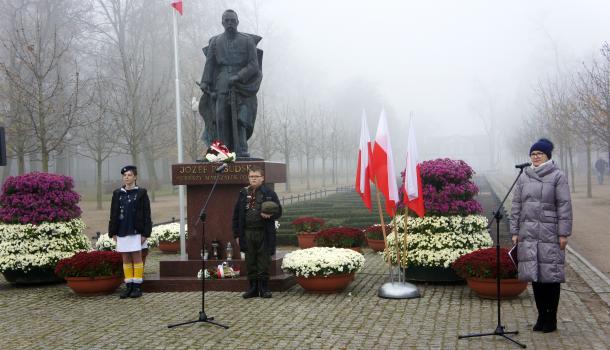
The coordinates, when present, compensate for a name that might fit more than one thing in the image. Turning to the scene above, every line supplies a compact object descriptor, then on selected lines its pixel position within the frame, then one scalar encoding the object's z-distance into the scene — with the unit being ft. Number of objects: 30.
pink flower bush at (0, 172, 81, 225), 35.40
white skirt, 29.78
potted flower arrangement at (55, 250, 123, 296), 30.66
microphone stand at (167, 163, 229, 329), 23.40
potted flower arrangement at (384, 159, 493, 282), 31.94
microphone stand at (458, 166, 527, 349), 20.51
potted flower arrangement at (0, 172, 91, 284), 34.63
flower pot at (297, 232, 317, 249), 51.42
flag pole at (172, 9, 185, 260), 36.35
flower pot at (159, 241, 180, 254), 49.83
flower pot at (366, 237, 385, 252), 47.26
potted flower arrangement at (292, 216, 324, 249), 51.55
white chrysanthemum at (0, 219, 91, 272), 34.35
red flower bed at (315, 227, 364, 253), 42.88
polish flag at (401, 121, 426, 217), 28.30
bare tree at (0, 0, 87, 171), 66.18
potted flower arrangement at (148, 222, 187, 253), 49.55
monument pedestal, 32.65
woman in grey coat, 20.92
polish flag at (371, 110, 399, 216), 28.76
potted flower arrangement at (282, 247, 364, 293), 29.63
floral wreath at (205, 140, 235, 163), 32.50
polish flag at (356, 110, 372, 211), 29.73
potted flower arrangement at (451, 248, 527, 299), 27.20
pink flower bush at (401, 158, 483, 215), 32.60
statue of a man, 35.76
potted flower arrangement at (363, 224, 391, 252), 47.29
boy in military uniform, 28.86
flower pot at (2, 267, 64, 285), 34.83
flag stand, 28.58
